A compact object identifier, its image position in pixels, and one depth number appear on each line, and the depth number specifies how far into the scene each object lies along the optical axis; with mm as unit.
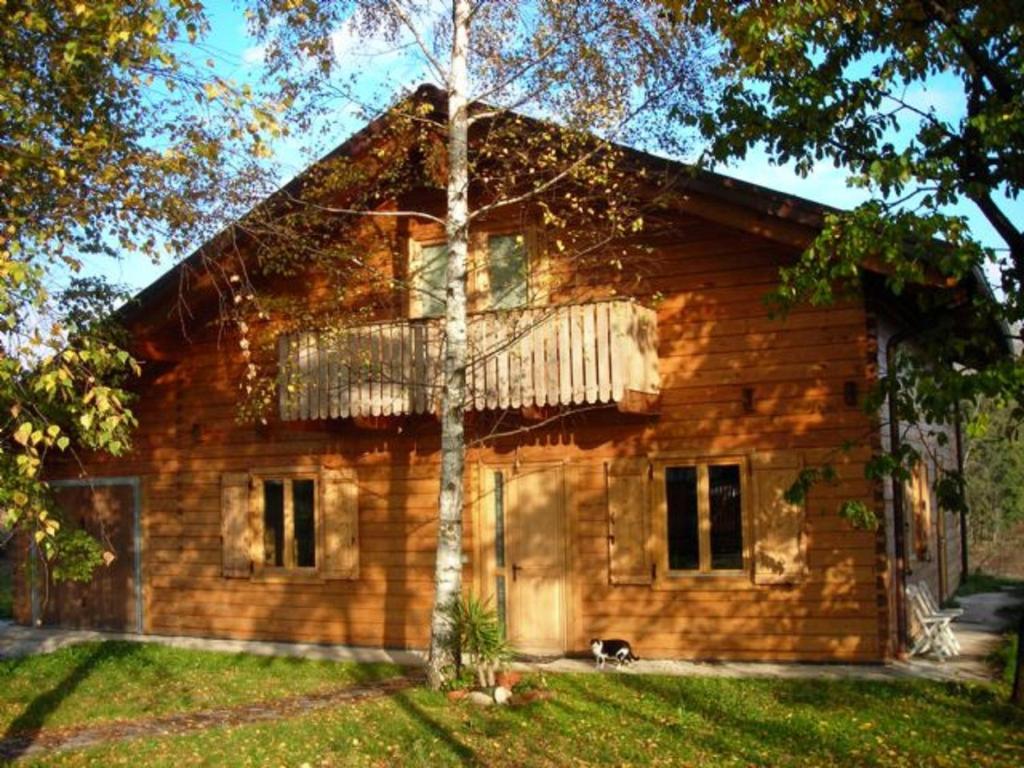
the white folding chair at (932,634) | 12664
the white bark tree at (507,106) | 11516
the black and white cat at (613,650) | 12633
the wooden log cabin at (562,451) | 12680
